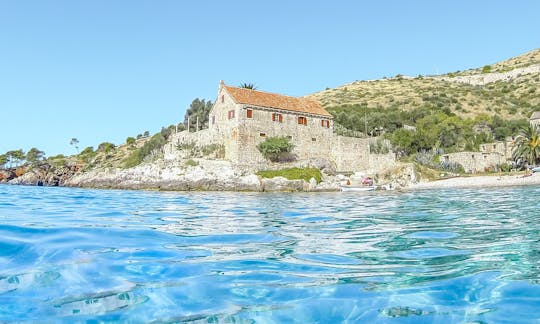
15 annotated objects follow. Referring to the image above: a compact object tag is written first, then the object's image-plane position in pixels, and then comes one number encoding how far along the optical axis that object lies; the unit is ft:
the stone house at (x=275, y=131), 126.41
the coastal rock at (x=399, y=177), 111.95
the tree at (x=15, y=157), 259.60
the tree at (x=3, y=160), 255.93
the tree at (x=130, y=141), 247.09
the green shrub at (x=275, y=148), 126.52
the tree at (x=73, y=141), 297.33
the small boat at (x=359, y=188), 102.27
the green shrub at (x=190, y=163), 119.01
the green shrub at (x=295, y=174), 116.98
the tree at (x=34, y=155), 259.39
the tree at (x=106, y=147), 242.17
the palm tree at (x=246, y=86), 171.35
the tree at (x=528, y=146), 122.01
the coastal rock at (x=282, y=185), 111.34
